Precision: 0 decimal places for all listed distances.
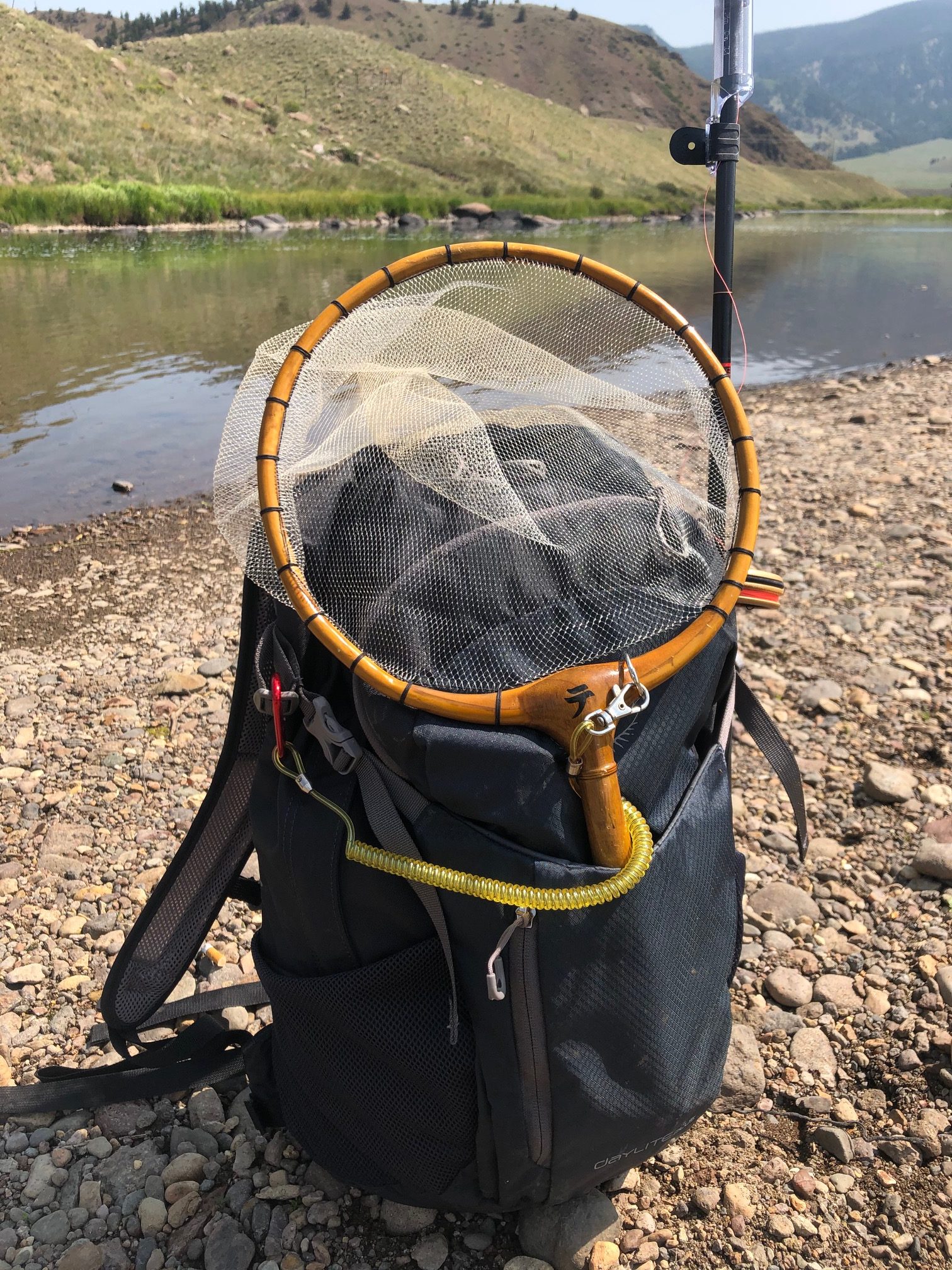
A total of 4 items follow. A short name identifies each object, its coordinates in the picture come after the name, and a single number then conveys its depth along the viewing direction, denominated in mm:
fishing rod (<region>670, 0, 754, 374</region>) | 811
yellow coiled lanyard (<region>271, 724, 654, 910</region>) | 565
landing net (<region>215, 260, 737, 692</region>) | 631
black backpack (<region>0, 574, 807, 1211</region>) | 582
